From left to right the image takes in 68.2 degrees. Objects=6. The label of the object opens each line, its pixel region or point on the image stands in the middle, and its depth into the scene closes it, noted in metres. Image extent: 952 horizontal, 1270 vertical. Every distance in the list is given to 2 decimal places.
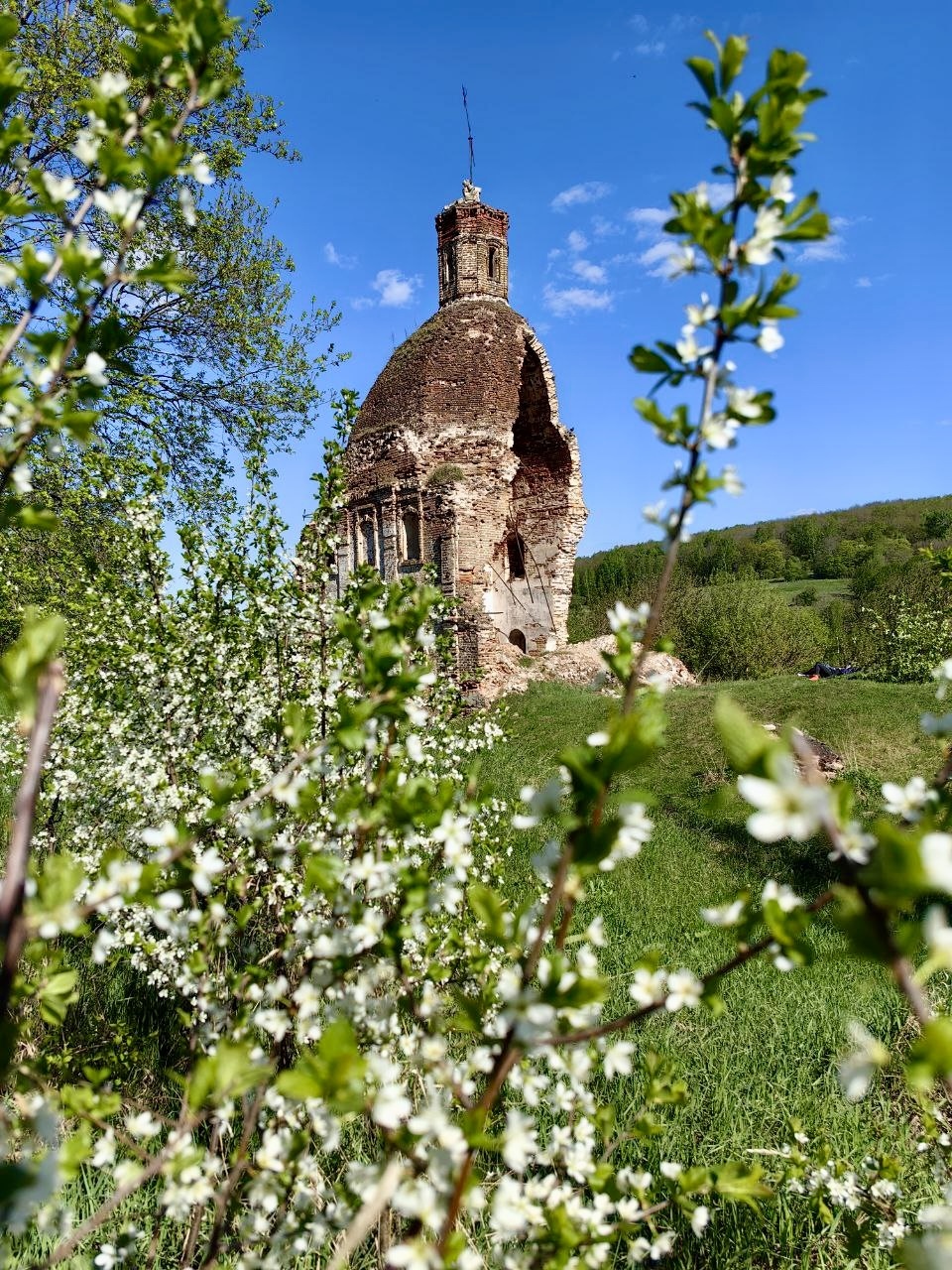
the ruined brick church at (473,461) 16.72
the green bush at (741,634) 21.19
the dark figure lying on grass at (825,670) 20.98
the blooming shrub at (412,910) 0.71
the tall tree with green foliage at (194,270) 8.04
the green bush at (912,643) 14.48
